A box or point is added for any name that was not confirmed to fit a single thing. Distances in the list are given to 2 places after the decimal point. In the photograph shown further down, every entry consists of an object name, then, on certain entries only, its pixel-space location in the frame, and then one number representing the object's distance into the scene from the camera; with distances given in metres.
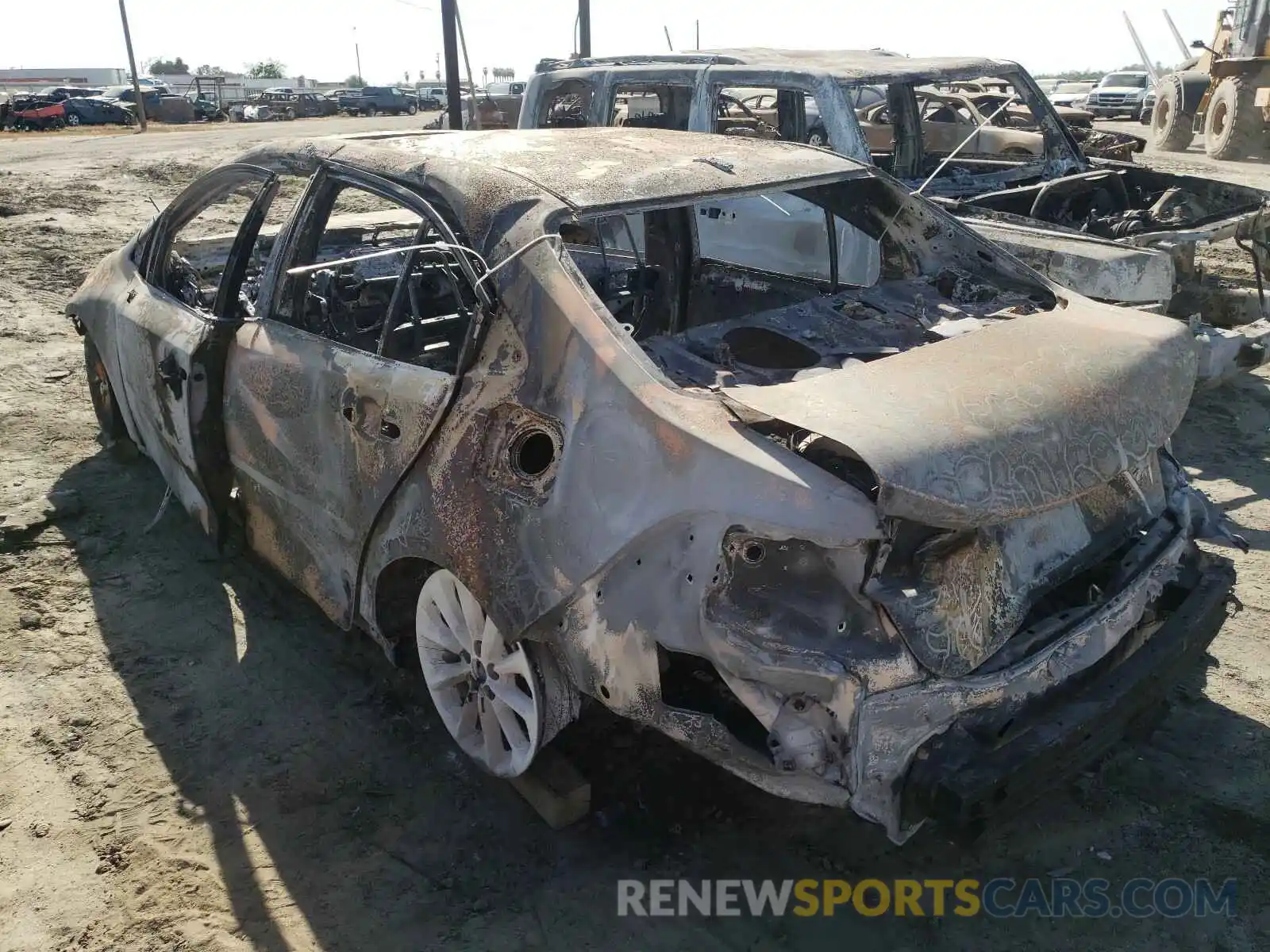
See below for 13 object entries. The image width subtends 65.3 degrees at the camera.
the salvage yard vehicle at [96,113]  30.48
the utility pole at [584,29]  15.90
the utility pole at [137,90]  27.34
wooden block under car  2.65
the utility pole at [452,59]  11.41
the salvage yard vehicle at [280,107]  37.84
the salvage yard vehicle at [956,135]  7.85
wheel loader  16.56
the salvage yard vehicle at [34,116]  29.00
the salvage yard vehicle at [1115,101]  27.48
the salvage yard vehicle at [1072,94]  28.04
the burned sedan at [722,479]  2.10
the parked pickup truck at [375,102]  41.22
